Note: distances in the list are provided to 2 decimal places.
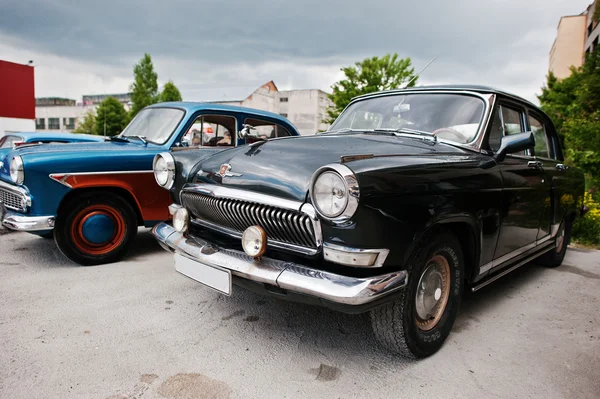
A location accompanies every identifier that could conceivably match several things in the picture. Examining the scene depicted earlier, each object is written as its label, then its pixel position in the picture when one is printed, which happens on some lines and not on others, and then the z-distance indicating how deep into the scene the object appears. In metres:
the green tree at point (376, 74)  26.19
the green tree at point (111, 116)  45.47
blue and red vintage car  3.77
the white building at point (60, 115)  63.72
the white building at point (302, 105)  59.19
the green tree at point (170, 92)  44.84
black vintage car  1.99
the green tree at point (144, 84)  47.88
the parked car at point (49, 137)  7.98
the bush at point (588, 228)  6.43
